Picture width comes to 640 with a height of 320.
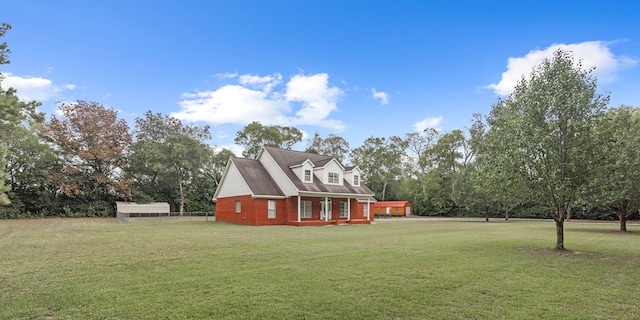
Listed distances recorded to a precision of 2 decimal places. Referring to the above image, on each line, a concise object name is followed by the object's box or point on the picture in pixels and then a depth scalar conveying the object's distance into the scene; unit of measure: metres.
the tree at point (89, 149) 34.22
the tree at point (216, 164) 44.56
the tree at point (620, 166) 11.40
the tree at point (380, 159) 59.06
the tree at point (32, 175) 32.84
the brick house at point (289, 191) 26.83
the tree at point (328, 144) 57.03
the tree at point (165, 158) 38.56
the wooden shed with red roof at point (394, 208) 52.65
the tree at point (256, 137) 47.91
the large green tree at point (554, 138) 11.47
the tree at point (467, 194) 37.06
